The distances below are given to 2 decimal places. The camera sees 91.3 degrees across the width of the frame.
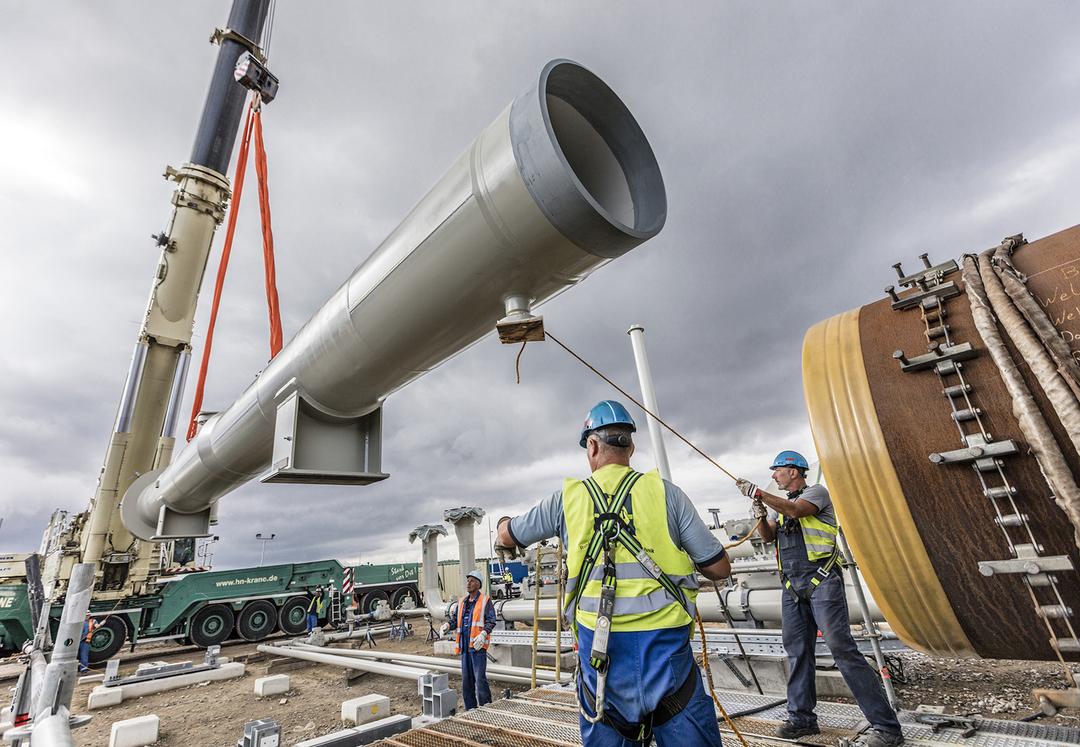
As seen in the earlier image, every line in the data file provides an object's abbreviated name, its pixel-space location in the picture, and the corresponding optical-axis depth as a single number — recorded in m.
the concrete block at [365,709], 5.59
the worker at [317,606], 14.86
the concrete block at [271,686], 7.83
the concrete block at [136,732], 5.72
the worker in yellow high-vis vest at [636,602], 1.91
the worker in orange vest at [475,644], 5.68
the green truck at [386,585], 17.67
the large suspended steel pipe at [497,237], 2.04
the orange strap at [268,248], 5.26
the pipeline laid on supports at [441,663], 5.95
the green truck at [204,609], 11.34
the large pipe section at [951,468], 1.74
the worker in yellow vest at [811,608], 2.91
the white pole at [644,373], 7.64
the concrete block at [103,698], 7.81
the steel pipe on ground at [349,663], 7.08
